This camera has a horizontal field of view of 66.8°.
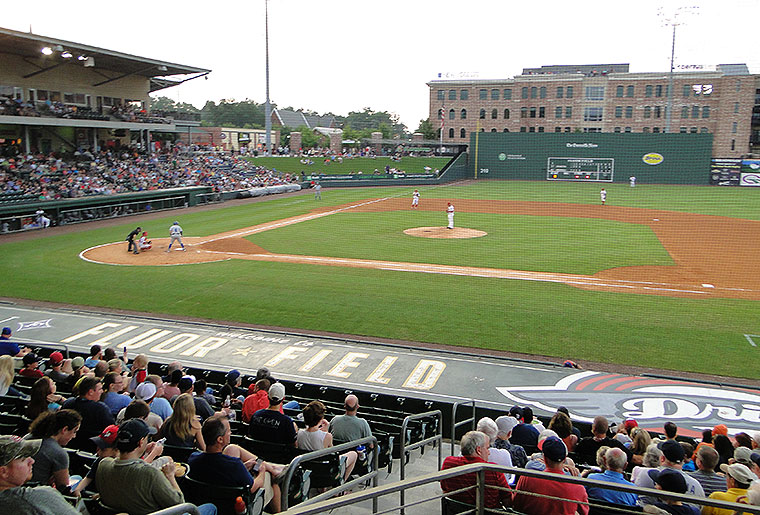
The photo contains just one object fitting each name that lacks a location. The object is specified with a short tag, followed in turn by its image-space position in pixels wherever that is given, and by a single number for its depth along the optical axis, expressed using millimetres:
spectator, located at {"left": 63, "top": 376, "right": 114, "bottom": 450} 6004
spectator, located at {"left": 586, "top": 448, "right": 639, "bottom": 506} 4770
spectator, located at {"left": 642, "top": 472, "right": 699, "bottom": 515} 4449
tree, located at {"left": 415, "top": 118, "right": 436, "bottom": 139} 78875
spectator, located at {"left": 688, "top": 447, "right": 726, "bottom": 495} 5094
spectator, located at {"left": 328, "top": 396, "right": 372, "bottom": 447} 6344
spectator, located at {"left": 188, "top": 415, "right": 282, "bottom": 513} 4695
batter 23875
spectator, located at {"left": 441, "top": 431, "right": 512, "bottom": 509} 4520
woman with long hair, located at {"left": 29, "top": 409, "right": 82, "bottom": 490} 4637
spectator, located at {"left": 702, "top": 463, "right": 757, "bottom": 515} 4520
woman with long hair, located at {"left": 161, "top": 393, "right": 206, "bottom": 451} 5656
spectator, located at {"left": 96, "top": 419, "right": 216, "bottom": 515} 4105
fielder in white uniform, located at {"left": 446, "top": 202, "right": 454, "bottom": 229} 28959
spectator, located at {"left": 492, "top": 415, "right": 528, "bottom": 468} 5754
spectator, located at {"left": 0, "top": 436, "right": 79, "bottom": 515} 3338
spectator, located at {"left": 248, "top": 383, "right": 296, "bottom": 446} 6070
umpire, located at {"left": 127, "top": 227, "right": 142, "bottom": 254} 23578
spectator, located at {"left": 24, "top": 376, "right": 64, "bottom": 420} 5797
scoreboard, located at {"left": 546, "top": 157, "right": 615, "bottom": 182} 59625
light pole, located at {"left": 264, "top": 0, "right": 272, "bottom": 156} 56812
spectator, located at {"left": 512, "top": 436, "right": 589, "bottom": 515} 4289
